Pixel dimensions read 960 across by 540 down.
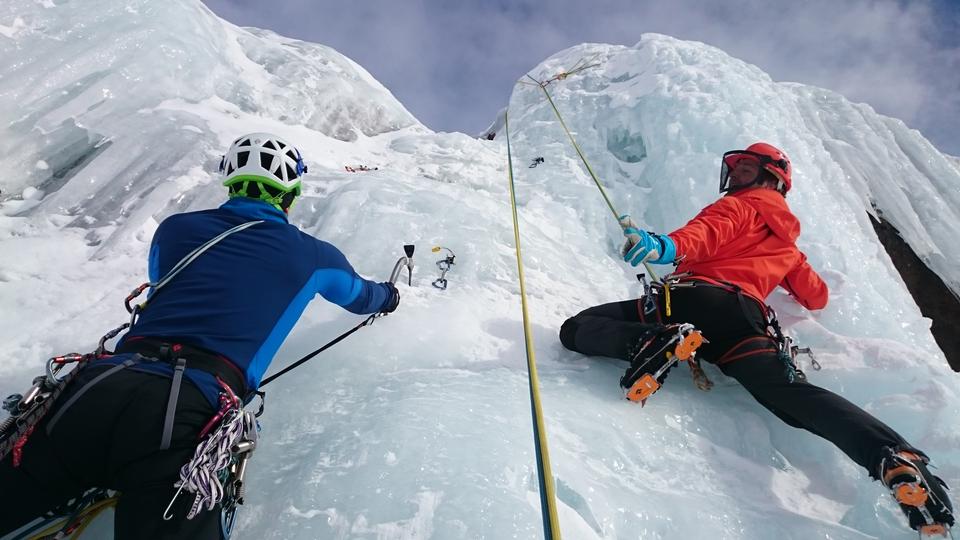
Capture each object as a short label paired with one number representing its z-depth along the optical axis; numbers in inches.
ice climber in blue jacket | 50.6
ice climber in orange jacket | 67.1
